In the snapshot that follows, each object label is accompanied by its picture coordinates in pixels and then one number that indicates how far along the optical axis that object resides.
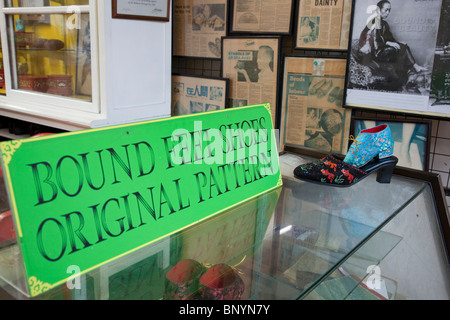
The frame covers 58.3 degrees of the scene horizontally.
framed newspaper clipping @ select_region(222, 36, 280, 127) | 2.39
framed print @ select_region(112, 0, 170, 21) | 2.14
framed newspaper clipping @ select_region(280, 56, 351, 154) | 2.18
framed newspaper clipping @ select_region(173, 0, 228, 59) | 2.60
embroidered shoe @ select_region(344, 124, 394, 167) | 1.21
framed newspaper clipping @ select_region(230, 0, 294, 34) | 2.32
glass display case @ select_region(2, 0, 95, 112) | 2.38
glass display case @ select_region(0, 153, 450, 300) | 0.59
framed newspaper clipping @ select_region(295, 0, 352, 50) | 2.11
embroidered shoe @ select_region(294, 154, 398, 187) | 1.12
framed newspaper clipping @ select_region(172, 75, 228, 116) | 2.62
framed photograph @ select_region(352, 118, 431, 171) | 1.93
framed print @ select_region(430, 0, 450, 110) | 1.79
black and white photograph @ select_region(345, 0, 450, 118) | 1.85
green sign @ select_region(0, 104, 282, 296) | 0.55
